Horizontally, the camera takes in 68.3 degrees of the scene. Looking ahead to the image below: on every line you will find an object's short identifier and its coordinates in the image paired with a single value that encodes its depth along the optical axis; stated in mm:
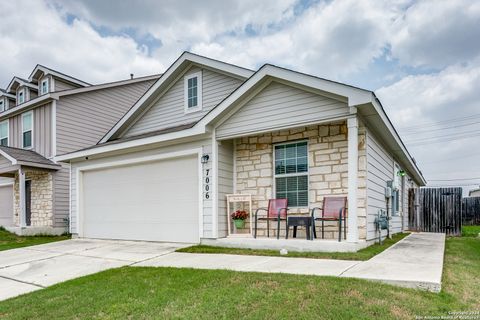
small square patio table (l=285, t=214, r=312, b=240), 6900
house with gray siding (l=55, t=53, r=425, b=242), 6867
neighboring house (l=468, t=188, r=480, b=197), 38219
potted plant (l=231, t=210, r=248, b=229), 7887
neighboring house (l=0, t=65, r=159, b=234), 12930
